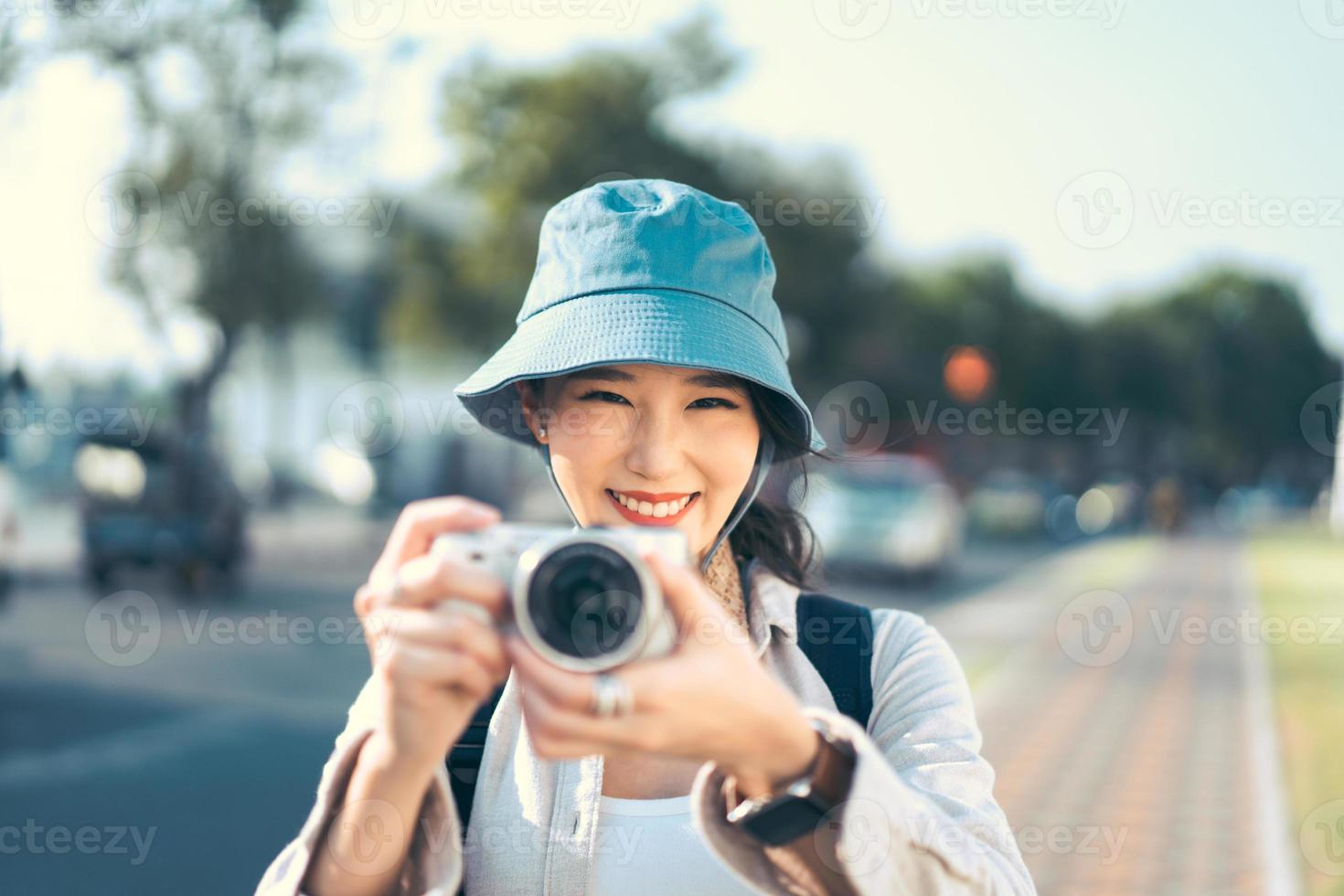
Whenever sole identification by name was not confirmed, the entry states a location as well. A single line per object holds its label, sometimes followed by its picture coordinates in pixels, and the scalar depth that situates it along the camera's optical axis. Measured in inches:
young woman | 57.1
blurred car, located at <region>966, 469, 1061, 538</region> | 1381.6
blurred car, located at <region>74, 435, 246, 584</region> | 579.2
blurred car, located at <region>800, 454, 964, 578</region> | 713.6
